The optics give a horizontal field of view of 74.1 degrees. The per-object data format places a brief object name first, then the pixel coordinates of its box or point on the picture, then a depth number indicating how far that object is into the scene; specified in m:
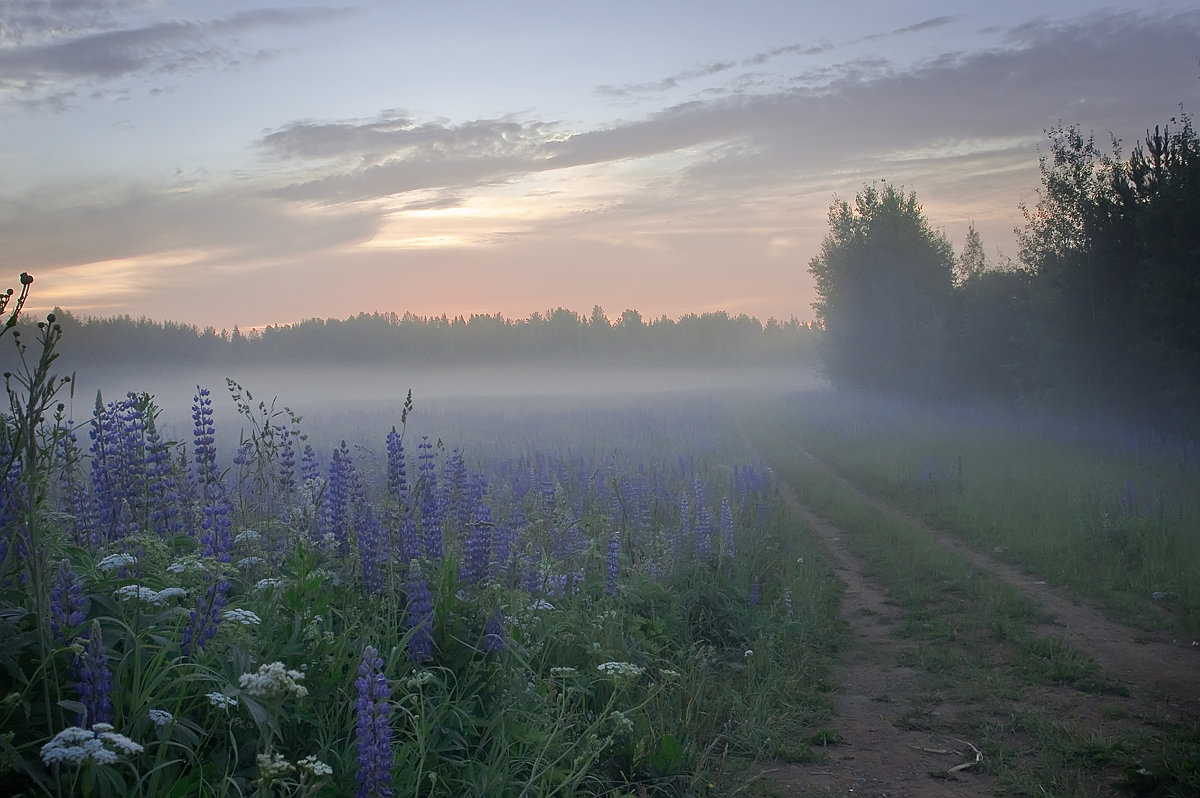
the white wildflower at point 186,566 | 3.55
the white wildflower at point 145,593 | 3.37
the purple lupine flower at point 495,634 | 4.46
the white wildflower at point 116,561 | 3.47
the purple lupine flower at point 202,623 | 3.40
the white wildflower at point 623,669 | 4.47
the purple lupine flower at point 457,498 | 6.43
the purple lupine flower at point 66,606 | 3.11
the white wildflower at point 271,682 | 2.72
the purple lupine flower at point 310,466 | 6.35
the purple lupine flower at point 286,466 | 5.92
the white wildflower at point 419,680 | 3.66
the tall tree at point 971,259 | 43.00
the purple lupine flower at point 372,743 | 2.96
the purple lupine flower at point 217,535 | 3.82
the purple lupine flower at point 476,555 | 5.04
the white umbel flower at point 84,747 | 2.43
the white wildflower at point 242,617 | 3.39
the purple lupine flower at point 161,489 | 4.42
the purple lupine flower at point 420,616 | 4.21
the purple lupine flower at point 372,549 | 4.80
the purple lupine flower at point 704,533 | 9.03
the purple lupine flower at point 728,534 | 9.15
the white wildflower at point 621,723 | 4.37
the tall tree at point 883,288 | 37.50
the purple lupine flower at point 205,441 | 4.81
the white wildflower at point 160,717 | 3.01
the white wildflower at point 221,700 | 3.13
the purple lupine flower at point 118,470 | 4.61
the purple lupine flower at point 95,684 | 2.80
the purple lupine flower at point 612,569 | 6.54
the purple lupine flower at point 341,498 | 5.37
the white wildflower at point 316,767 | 2.59
